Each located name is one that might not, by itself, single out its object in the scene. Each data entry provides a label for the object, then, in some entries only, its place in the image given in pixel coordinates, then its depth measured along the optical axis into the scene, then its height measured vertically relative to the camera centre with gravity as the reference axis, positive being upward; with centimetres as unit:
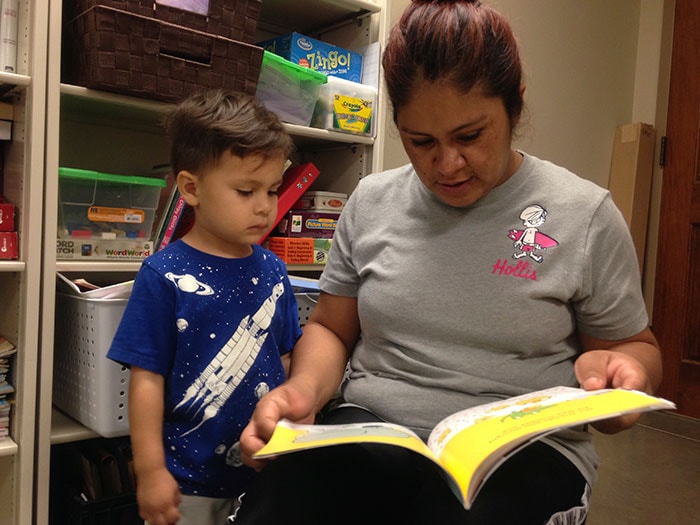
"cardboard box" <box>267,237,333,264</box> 163 -9
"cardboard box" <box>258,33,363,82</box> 165 +44
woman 75 -11
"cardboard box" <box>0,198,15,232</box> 120 -3
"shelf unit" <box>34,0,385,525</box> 121 +19
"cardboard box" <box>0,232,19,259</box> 119 -9
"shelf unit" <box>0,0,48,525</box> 118 -9
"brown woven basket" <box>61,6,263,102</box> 121 +31
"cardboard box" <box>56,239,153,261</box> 130 -10
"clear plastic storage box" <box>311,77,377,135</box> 165 +30
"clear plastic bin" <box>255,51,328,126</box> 152 +32
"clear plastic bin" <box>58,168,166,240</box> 130 +0
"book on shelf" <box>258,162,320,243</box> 166 +9
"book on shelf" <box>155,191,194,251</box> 141 -3
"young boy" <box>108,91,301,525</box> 92 -17
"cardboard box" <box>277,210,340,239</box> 168 -2
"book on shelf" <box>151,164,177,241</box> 143 +1
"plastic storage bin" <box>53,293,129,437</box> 119 -32
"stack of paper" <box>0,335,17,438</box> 123 -37
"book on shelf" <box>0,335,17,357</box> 123 -29
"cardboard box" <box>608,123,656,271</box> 276 +26
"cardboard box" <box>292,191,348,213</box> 172 +5
